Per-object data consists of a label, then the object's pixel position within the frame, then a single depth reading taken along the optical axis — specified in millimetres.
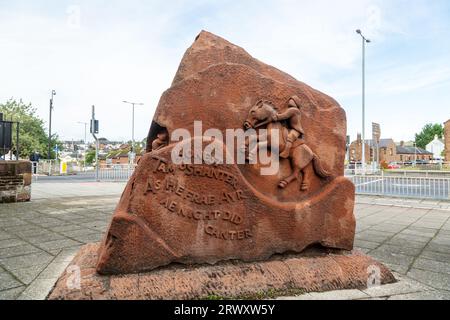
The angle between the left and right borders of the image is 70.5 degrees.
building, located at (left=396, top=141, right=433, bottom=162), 76975
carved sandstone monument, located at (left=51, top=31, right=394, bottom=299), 2869
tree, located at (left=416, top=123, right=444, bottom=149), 76750
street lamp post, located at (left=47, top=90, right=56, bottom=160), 29822
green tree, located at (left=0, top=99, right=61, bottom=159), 32062
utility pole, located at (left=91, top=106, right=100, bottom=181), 15422
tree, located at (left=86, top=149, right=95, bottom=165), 67875
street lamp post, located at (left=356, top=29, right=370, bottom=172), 17984
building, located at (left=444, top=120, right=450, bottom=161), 42075
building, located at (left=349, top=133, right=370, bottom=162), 64869
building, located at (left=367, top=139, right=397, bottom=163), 68981
